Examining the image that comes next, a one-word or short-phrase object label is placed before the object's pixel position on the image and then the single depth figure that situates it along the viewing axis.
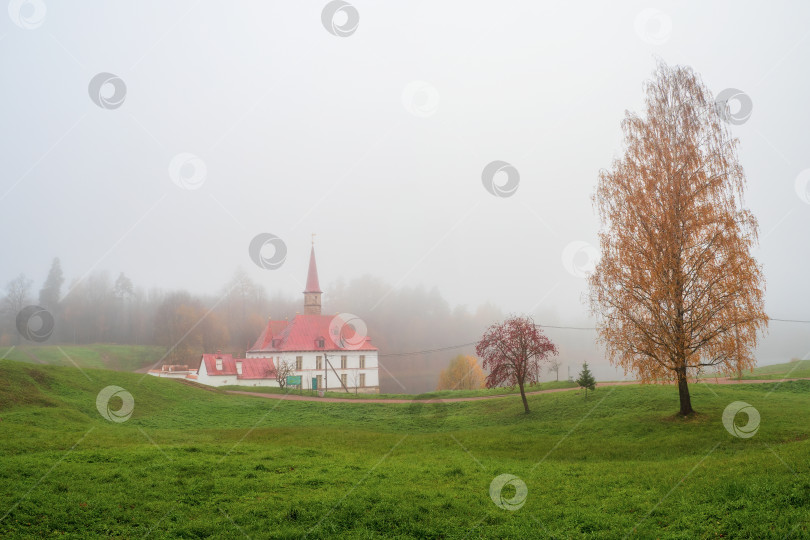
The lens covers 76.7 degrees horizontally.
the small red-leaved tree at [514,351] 29.30
